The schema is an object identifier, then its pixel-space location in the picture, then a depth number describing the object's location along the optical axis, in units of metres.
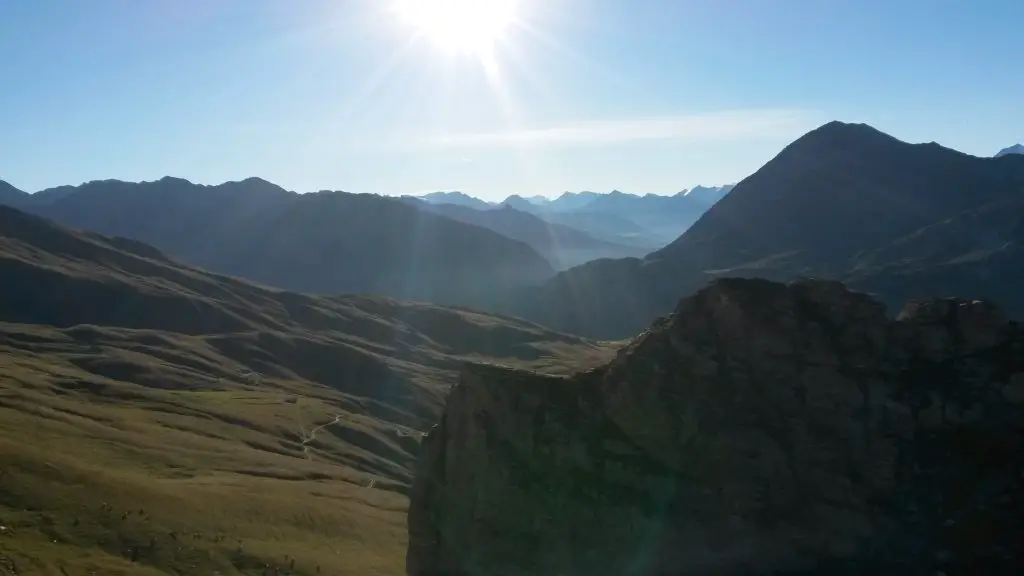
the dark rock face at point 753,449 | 38.59
